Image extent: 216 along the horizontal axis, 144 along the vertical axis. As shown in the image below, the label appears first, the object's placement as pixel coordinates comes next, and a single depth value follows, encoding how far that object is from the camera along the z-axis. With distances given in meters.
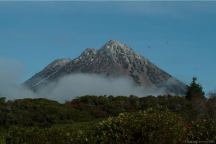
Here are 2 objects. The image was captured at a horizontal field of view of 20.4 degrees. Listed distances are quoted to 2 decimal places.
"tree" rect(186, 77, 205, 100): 71.14
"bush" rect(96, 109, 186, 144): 16.11
